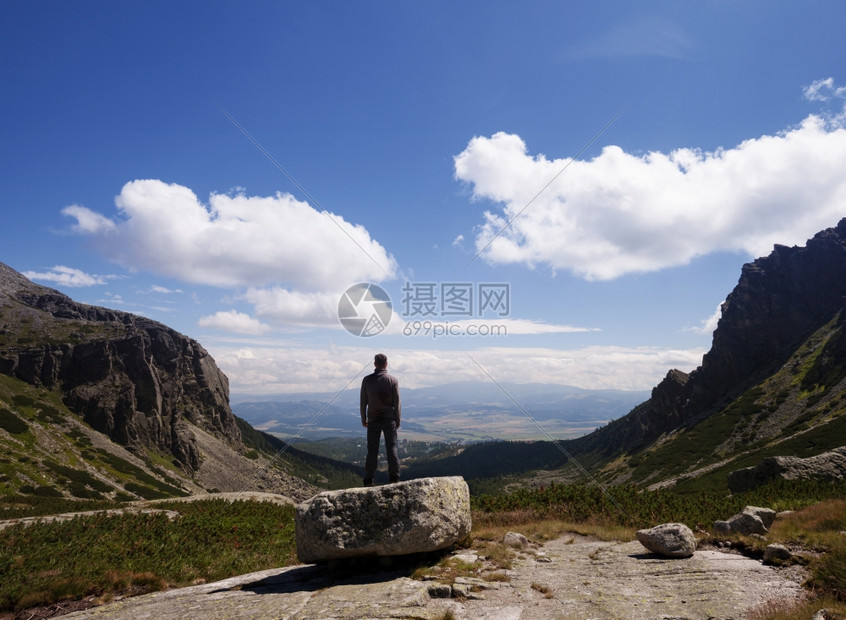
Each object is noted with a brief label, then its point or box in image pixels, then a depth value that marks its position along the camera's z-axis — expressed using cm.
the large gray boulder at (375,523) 1059
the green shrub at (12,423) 10152
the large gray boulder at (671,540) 1141
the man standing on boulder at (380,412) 1309
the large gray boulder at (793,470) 2856
